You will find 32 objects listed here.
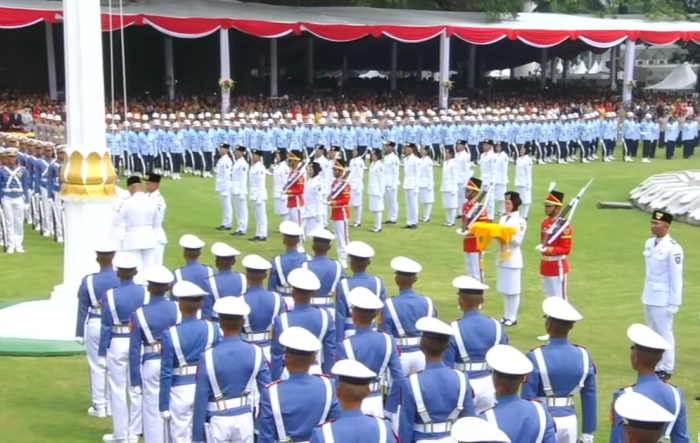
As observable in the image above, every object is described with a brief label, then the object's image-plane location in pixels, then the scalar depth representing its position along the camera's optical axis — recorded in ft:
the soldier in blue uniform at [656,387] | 16.22
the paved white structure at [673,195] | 60.23
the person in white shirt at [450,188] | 59.26
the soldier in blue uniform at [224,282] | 25.41
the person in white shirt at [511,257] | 35.60
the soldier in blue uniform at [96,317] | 26.13
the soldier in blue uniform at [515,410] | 15.02
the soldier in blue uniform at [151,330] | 22.43
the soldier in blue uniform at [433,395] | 16.89
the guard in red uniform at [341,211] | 47.91
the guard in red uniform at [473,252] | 39.42
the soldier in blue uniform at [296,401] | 15.88
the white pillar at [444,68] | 102.47
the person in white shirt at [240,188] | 55.21
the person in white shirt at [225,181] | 56.08
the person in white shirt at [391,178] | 58.95
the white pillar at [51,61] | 94.32
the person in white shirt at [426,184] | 59.57
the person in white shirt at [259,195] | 53.78
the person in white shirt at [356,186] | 57.82
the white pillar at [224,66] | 91.38
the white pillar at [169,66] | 101.71
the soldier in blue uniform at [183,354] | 20.30
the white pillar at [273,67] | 103.65
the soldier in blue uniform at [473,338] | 20.39
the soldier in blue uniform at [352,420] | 14.02
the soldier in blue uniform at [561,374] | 18.10
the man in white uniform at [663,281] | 29.55
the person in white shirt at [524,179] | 62.28
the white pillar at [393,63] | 122.52
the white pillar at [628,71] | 110.63
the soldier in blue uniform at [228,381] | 18.48
